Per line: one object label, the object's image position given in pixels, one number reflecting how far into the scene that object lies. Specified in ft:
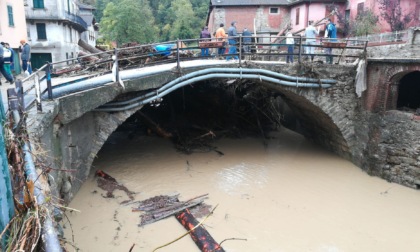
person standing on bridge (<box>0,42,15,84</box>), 33.41
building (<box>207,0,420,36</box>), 92.43
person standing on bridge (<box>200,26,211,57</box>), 45.16
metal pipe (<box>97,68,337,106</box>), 31.54
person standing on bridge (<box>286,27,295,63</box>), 36.50
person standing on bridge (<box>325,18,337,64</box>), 41.97
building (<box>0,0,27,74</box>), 57.29
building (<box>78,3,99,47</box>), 141.23
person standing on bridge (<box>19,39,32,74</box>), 39.70
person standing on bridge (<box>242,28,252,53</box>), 38.73
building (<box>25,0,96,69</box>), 88.94
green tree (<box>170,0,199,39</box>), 160.97
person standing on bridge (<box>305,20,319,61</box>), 40.68
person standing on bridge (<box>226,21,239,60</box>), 39.95
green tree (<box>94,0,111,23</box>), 211.00
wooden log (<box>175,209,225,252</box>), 23.32
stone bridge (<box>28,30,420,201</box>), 25.96
